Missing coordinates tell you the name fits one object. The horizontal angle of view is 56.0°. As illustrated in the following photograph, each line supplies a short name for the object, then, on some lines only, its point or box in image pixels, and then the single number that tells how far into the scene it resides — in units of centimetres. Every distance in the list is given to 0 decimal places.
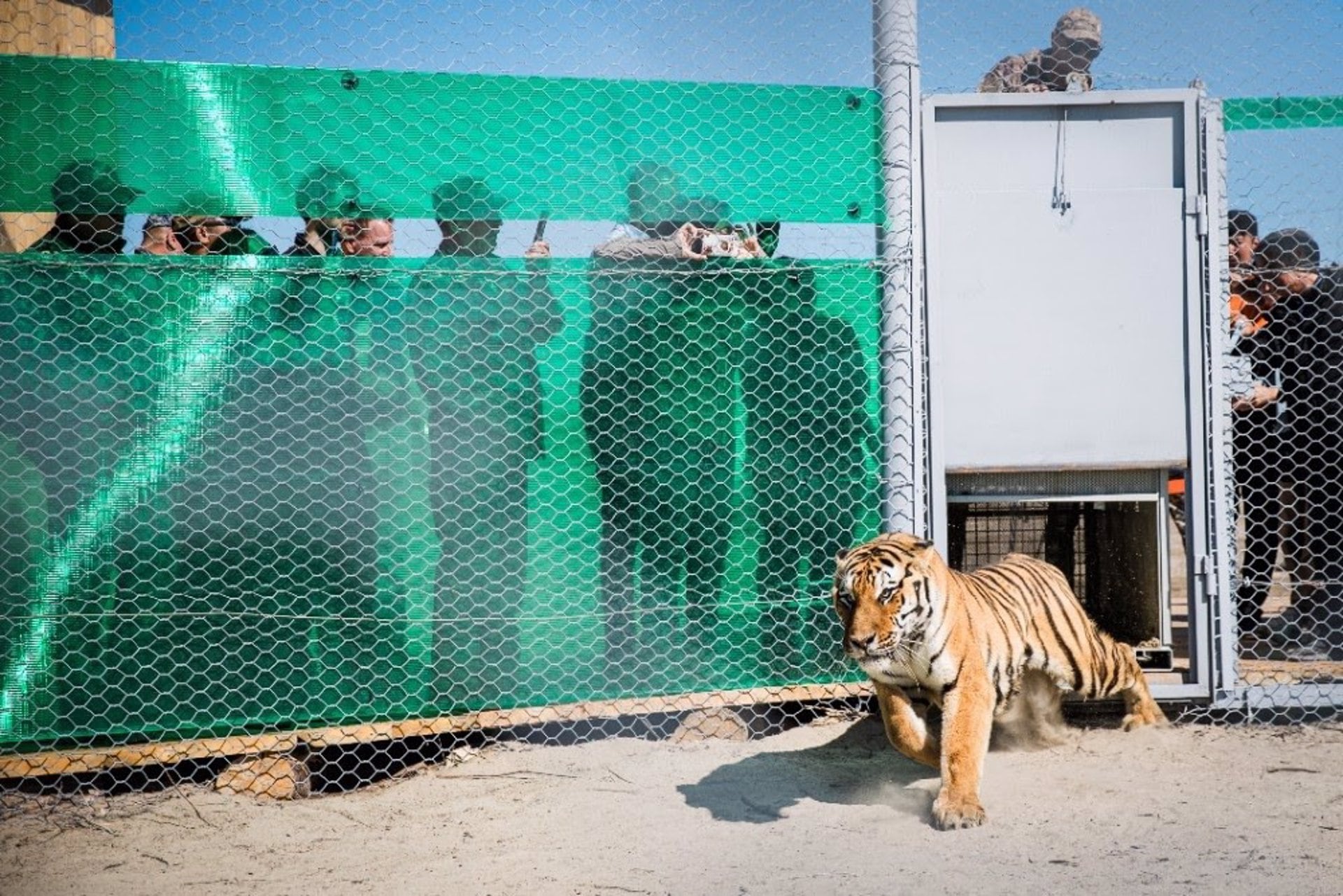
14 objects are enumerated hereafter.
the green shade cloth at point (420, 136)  446
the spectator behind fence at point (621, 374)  479
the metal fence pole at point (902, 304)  494
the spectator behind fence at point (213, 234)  456
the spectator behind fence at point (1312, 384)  529
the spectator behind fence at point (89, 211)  445
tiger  396
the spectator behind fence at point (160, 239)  459
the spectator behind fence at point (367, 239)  465
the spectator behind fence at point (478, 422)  464
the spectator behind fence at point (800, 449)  496
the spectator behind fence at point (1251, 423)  536
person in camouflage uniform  515
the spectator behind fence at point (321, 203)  461
